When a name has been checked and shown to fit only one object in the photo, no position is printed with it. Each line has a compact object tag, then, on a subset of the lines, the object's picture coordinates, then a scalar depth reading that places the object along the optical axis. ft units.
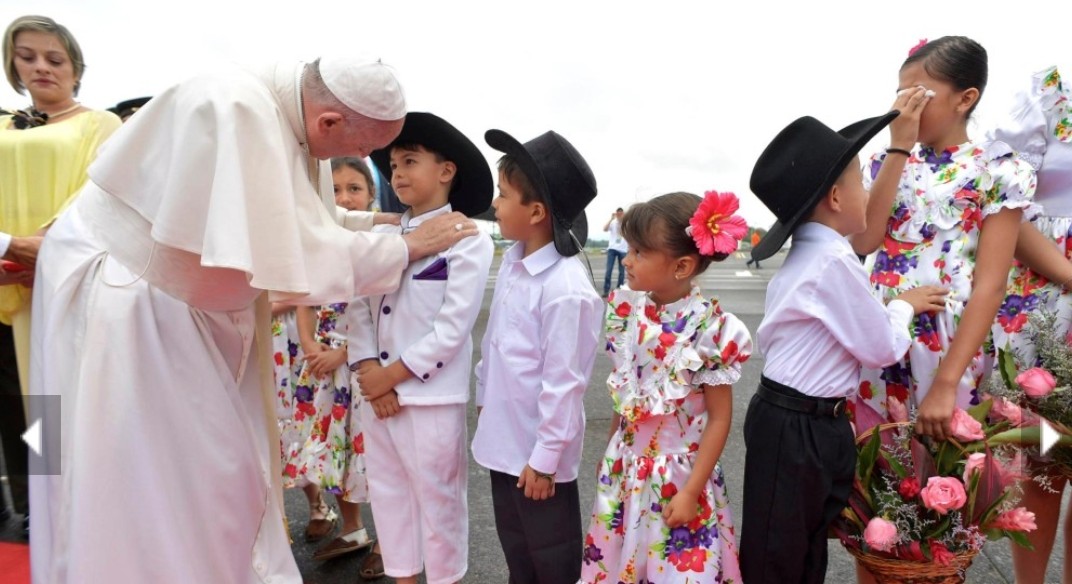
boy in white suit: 7.81
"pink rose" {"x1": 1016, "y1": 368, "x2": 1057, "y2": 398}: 6.34
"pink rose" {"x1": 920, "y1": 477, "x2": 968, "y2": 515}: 5.78
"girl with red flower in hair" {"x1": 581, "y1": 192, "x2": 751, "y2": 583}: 6.57
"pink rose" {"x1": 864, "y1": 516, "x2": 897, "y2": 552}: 5.91
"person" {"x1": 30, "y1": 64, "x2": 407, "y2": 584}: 5.73
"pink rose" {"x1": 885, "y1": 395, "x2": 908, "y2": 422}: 7.04
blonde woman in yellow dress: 9.04
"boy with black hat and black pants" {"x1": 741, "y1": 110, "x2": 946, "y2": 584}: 6.23
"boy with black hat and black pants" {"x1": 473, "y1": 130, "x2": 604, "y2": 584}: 7.06
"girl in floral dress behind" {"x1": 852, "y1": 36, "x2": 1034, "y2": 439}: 6.62
